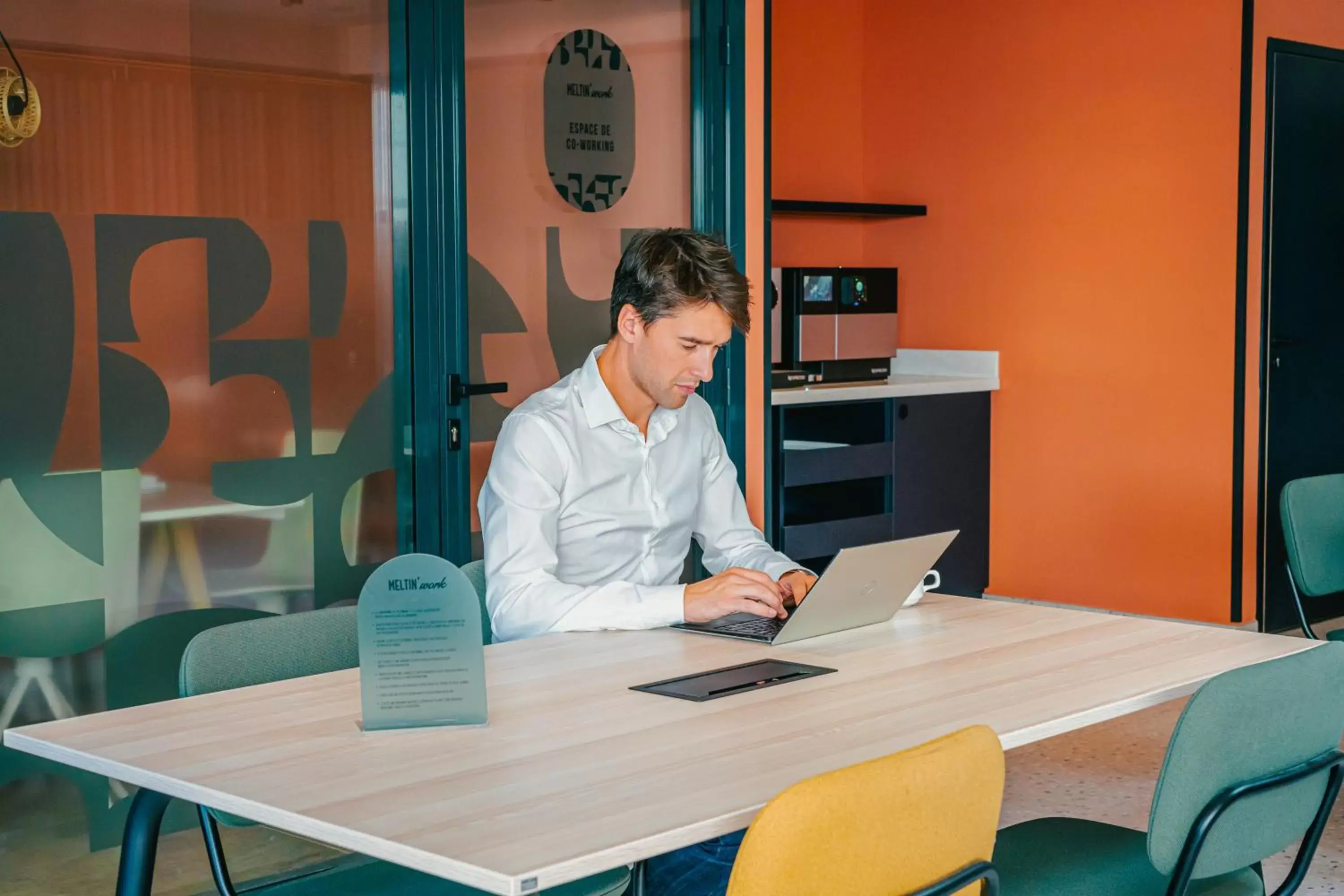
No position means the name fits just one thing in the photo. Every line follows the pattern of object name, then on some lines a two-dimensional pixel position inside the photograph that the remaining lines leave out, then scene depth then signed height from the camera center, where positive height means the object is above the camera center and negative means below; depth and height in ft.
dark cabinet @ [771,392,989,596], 15.66 -1.72
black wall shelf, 17.35 +1.26
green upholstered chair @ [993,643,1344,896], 5.24 -1.70
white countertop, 15.49 -0.71
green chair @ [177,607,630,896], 6.05 -1.46
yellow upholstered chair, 3.82 -1.33
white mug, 7.79 -1.38
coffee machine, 16.10 -0.05
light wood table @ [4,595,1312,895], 4.33 -1.42
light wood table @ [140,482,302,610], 9.36 -1.25
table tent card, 5.37 -1.15
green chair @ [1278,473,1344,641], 10.45 -1.49
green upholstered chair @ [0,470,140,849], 8.82 -1.49
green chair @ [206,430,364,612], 9.79 -1.58
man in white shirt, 7.18 -0.89
